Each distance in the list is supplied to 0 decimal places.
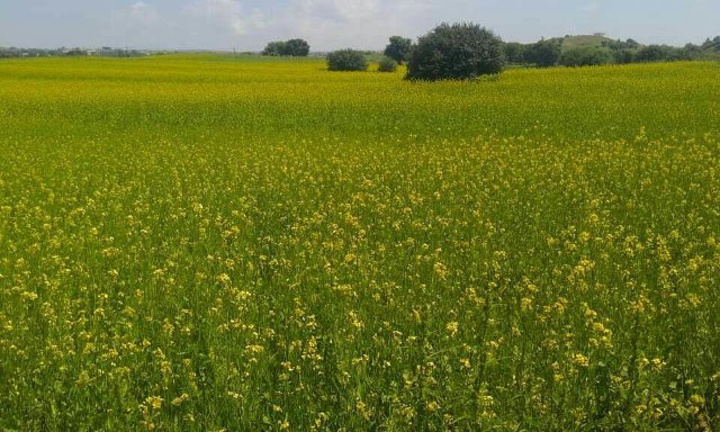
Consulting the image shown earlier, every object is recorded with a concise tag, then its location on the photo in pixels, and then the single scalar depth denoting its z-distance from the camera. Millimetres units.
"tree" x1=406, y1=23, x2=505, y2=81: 40719
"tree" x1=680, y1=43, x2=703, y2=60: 77781
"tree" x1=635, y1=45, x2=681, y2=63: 75750
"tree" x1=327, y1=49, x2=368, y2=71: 65875
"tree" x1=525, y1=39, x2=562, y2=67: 93125
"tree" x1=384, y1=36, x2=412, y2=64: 106750
